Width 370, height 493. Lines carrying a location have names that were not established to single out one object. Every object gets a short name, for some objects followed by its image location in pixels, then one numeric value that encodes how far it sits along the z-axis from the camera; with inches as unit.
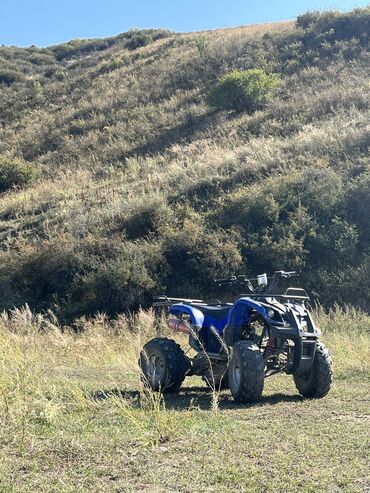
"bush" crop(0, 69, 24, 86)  2007.9
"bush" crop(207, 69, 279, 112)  1184.2
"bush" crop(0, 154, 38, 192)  1051.9
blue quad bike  254.4
